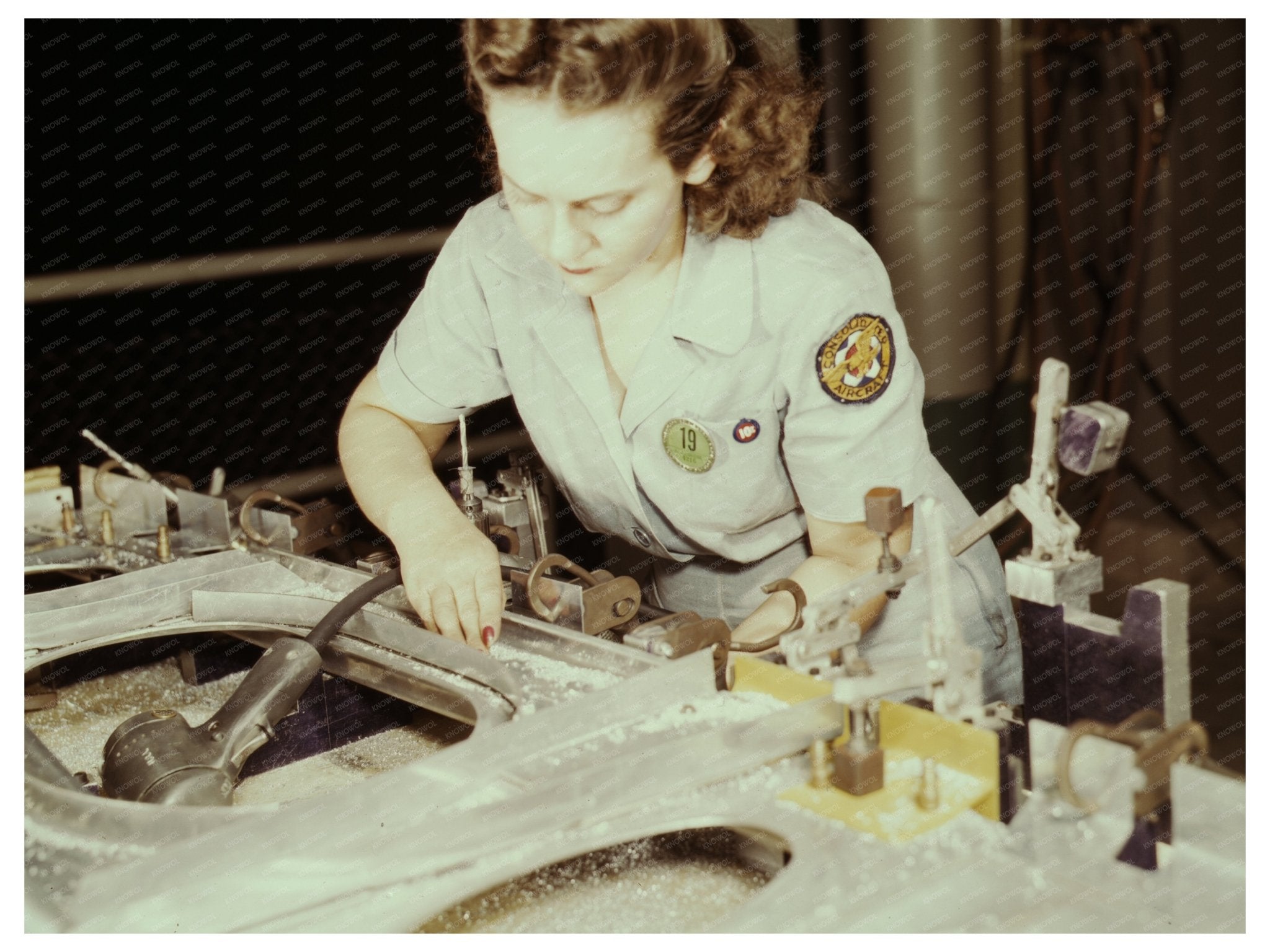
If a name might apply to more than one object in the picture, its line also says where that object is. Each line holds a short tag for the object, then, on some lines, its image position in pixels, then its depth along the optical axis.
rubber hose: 1.42
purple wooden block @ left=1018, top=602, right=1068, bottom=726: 1.11
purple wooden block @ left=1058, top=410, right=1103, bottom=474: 1.02
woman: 1.35
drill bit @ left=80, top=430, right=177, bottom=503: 1.87
